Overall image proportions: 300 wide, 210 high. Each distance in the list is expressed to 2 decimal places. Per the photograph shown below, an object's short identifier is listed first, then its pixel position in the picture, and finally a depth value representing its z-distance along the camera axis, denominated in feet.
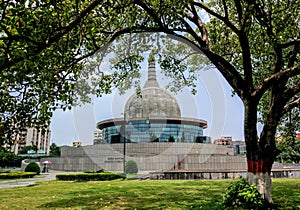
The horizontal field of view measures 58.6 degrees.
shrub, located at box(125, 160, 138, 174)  95.45
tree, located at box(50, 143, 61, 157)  245.55
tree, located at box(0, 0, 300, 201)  17.88
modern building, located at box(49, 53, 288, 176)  111.24
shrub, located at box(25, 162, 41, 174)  104.27
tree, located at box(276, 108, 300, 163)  52.37
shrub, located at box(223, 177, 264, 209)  25.38
